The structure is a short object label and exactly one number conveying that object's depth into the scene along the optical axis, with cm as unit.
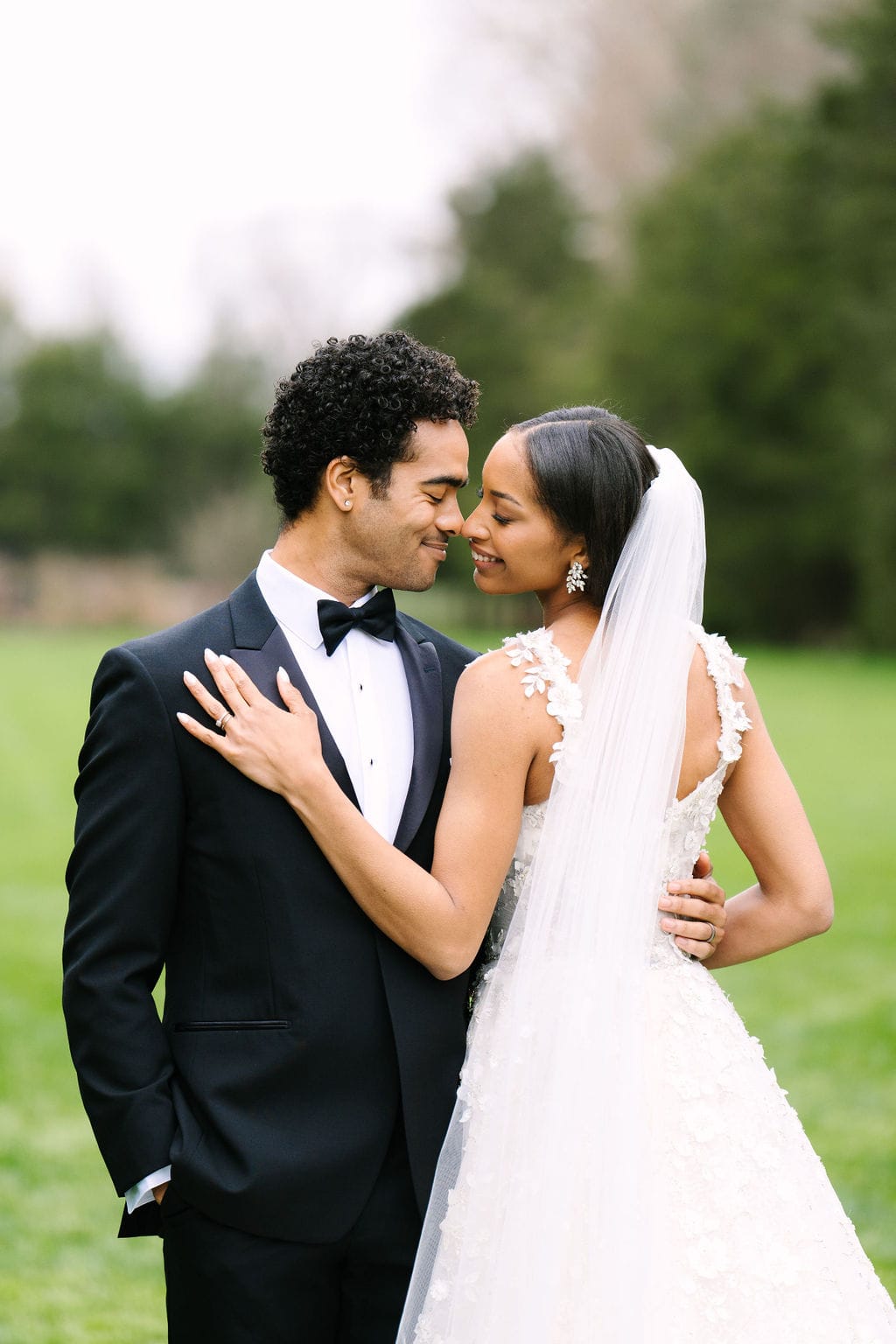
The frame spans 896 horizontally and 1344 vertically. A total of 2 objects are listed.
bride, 250
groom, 257
